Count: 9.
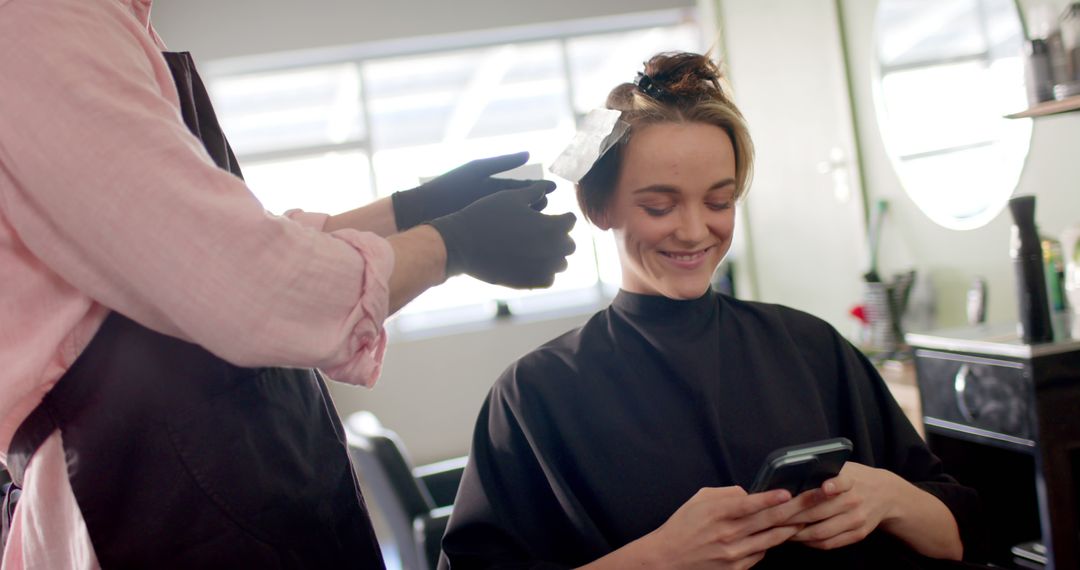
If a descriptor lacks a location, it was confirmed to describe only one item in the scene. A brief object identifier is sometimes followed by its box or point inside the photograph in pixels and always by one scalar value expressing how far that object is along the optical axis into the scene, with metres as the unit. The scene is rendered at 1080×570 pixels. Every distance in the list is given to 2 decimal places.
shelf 2.22
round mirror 2.71
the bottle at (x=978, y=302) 2.86
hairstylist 0.80
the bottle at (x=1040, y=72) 2.33
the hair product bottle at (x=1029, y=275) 2.12
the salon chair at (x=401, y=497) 2.51
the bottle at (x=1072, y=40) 2.24
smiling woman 1.37
